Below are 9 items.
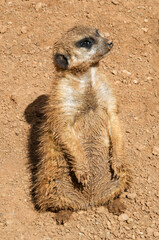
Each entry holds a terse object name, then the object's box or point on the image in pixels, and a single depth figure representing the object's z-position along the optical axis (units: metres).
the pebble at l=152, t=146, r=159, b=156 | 4.35
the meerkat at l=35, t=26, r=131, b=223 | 3.58
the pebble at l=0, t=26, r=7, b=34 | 5.36
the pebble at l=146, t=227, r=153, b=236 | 3.50
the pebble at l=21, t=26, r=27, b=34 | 5.36
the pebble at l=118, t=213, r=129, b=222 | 3.69
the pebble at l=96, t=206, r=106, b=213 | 3.77
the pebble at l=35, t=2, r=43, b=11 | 5.50
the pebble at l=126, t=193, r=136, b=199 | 3.94
